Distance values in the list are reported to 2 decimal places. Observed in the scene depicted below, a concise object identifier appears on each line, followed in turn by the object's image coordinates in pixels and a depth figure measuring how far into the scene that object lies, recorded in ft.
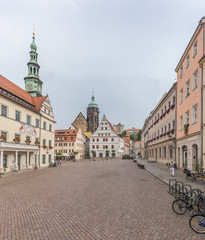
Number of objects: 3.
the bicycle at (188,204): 23.10
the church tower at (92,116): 371.39
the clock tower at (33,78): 138.00
